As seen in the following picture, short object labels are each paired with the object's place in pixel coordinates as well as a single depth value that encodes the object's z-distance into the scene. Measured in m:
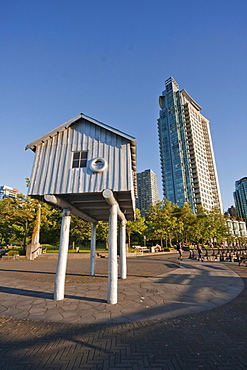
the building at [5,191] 175.25
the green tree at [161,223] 37.03
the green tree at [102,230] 34.50
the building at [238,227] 87.21
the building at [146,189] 177.88
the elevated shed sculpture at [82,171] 7.10
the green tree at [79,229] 37.22
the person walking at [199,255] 18.79
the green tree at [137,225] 33.40
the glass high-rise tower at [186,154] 96.81
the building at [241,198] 127.82
